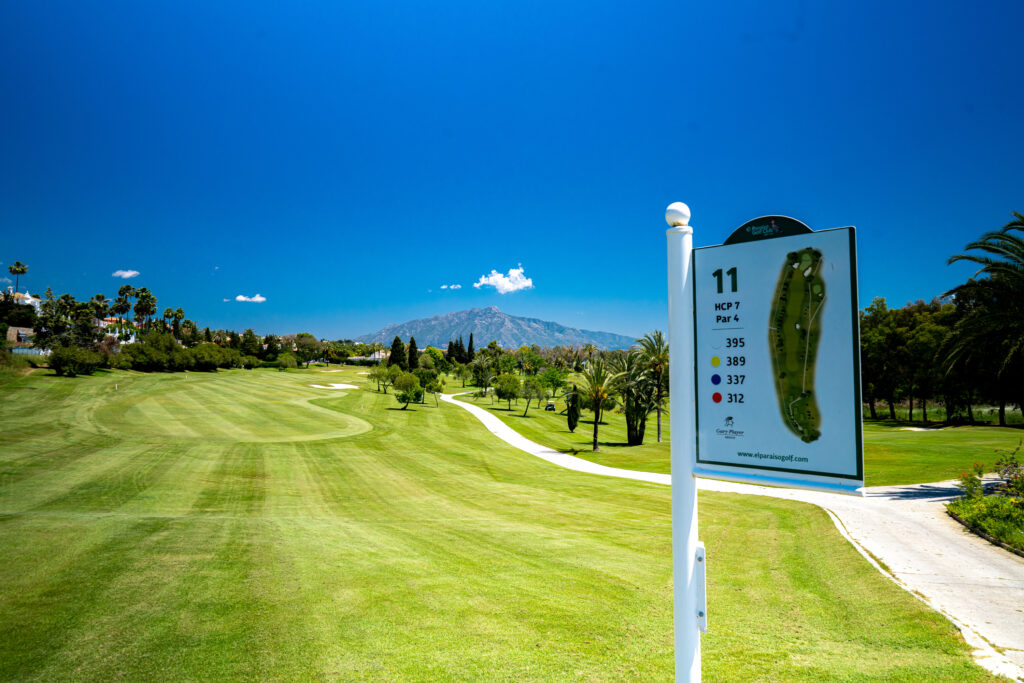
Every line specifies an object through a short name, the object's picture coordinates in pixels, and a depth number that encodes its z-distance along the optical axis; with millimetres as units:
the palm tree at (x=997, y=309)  16812
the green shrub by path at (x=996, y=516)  11102
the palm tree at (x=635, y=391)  34625
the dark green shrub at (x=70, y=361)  50062
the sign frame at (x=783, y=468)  2701
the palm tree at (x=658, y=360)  34688
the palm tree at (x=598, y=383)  32094
